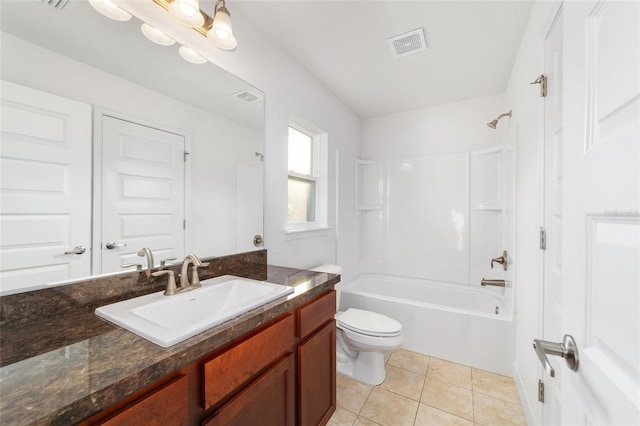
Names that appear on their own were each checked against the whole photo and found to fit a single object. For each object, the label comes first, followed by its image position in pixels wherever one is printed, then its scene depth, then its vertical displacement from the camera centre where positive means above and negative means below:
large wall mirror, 0.82 +0.25
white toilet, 1.79 -0.92
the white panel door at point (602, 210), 0.38 +0.01
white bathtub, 1.97 -0.93
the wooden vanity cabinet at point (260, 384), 0.62 -0.55
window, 2.25 +0.31
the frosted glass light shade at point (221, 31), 1.24 +0.90
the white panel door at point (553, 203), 1.11 +0.05
